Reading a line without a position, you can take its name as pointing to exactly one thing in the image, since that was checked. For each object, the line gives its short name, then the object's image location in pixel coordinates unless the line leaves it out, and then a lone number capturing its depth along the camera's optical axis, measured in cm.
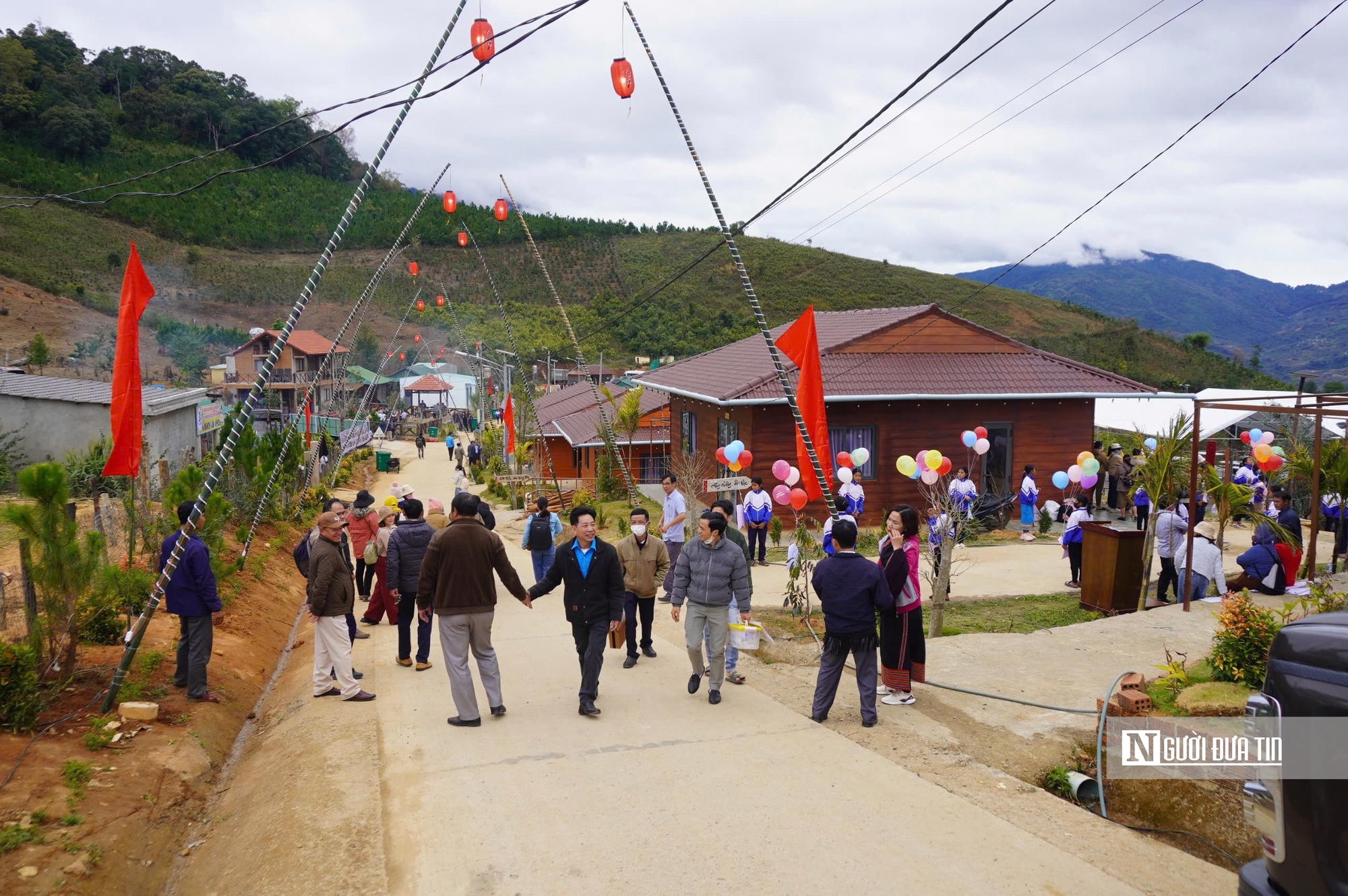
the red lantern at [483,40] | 873
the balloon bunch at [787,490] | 1565
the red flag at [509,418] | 2992
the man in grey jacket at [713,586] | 746
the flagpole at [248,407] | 662
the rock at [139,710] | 660
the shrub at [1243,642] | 645
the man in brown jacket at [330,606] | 751
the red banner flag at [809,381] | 1024
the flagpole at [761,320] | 1023
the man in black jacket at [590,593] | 717
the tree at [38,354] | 3753
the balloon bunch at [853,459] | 1755
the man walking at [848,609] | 670
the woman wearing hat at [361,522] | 1105
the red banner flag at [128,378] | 795
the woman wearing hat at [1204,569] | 1080
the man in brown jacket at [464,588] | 676
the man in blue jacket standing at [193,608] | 728
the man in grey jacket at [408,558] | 909
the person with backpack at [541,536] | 1155
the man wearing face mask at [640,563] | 875
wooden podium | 1146
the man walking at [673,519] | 1208
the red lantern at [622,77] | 1088
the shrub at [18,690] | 586
